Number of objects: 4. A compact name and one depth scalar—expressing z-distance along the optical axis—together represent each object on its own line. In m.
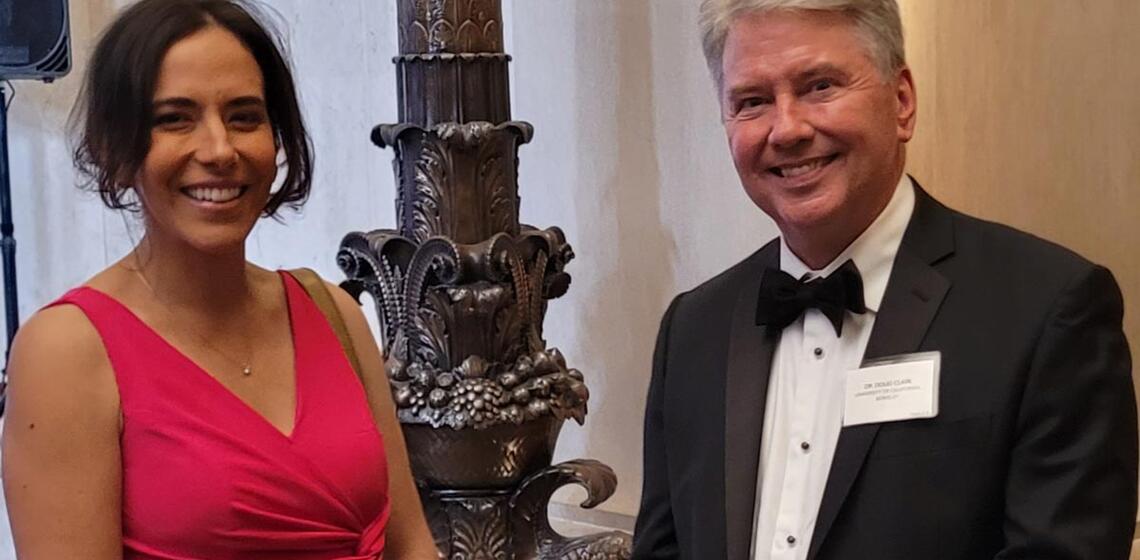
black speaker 5.05
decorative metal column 3.43
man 2.04
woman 2.14
